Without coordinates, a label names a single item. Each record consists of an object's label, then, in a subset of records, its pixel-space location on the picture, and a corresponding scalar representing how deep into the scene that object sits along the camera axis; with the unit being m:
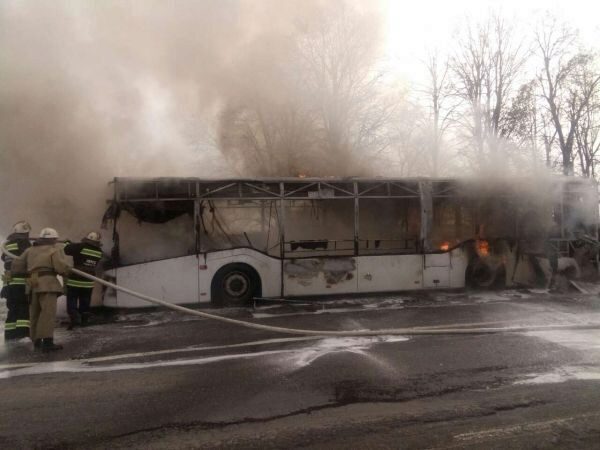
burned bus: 7.64
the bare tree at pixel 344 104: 11.99
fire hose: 5.60
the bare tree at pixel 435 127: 17.89
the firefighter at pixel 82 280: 6.54
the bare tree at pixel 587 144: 21.86
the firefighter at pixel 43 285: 5.21
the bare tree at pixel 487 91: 20.42
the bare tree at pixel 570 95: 20.44
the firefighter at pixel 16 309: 5.76
